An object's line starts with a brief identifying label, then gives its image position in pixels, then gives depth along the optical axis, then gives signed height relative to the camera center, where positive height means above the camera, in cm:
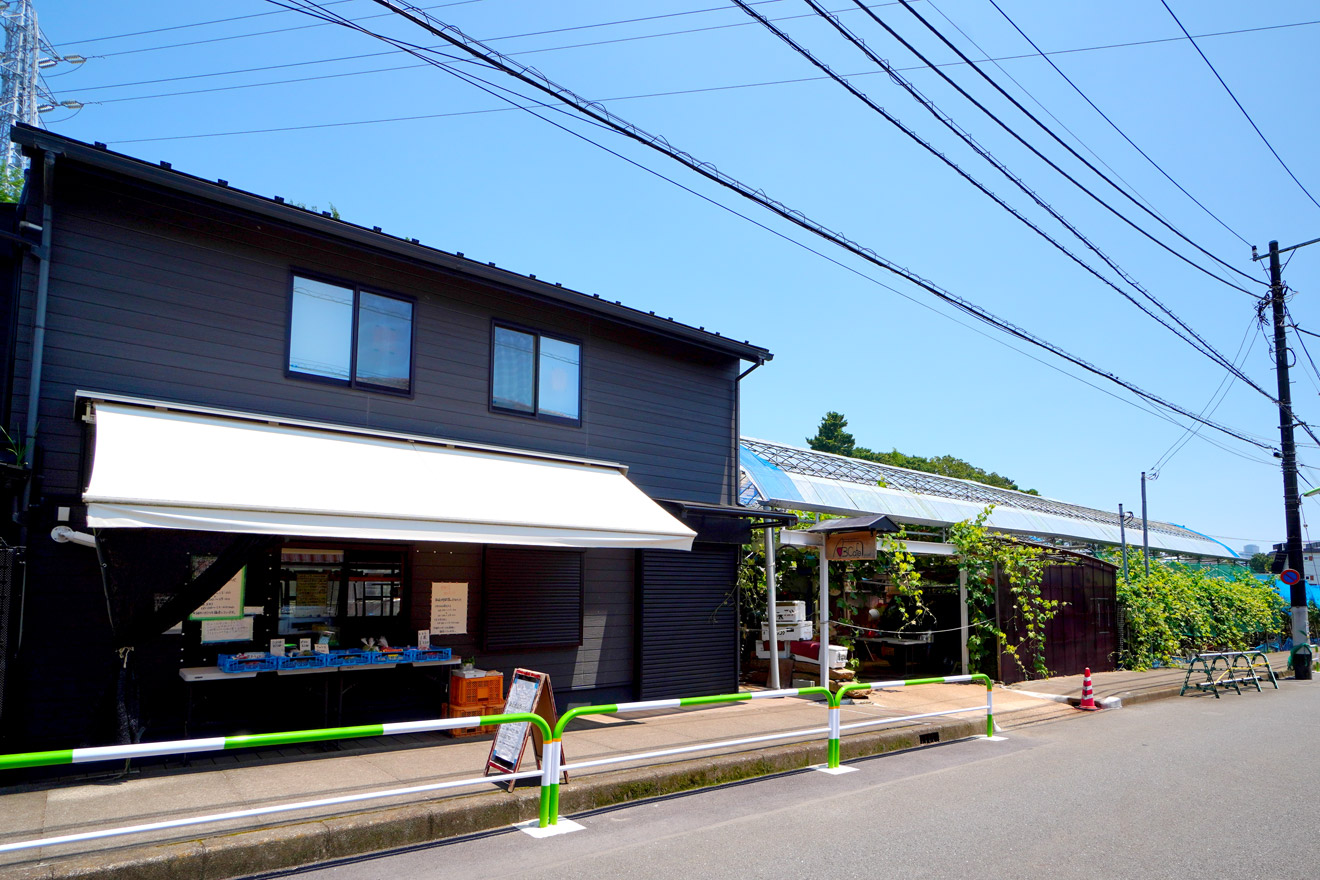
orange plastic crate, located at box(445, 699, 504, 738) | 1012 -181
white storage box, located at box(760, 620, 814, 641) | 1483 -128
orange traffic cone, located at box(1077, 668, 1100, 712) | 1449 -231
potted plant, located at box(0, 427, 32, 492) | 766 +74
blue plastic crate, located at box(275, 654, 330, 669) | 909 -114
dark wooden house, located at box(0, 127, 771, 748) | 796 +92
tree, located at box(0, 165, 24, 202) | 2848 +1213
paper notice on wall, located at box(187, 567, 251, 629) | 911 -56
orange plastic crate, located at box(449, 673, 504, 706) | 1016 -157
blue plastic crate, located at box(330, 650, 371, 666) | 942 -114
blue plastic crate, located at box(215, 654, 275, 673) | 873 -113
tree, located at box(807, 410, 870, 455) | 7681 +1023
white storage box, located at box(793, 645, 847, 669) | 1498 -170
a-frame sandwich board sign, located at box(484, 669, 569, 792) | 736 -146
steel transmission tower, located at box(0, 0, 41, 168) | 4275 +2455
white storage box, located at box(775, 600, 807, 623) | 1502 -96
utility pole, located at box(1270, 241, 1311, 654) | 2183 +289
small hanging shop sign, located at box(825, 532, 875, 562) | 1284 +14
